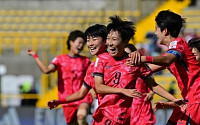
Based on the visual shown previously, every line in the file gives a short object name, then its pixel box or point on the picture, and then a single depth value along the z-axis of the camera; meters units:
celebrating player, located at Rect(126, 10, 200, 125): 13.71
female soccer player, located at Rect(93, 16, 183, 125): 13.91
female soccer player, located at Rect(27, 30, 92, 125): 21.14
